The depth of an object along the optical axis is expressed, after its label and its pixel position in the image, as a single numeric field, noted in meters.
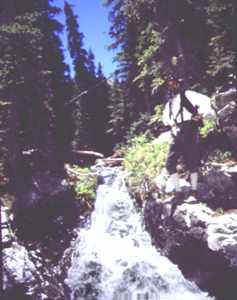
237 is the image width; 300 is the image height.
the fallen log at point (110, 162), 20.37
